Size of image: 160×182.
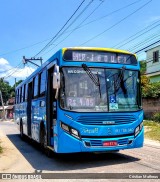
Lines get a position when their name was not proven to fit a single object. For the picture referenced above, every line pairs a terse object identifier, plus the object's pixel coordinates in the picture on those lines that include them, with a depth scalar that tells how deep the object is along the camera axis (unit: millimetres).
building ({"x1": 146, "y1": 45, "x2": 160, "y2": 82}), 22219
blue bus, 5369
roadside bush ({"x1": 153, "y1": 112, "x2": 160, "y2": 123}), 14371
